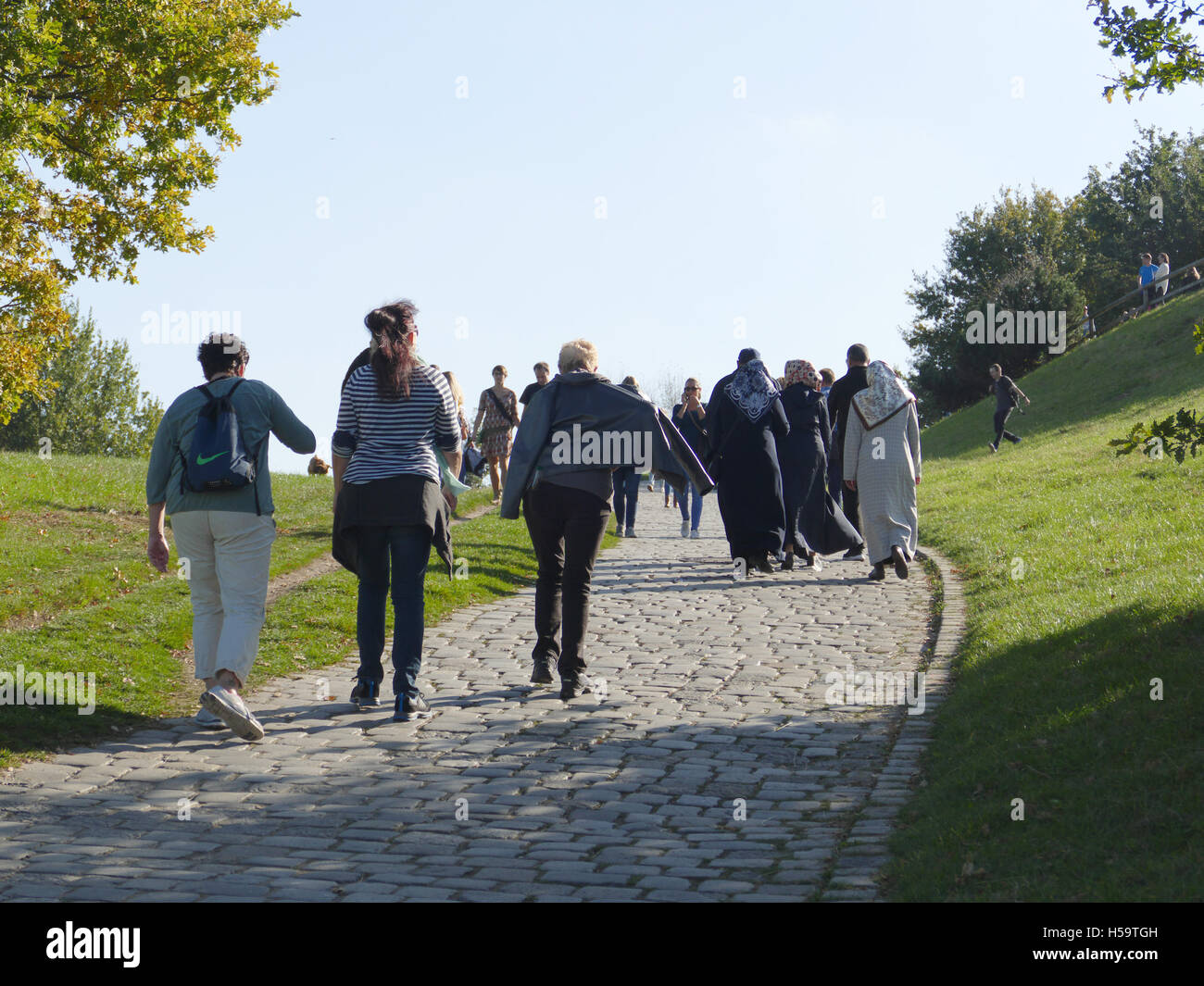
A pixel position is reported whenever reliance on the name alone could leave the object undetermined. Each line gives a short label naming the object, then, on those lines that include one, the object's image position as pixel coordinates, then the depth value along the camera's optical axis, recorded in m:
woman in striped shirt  7.57
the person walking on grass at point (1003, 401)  33.59
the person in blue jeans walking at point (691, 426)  17.50
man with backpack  6.99
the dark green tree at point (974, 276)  58.50
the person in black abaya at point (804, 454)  14.55
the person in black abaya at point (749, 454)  13.51
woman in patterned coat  13.21
